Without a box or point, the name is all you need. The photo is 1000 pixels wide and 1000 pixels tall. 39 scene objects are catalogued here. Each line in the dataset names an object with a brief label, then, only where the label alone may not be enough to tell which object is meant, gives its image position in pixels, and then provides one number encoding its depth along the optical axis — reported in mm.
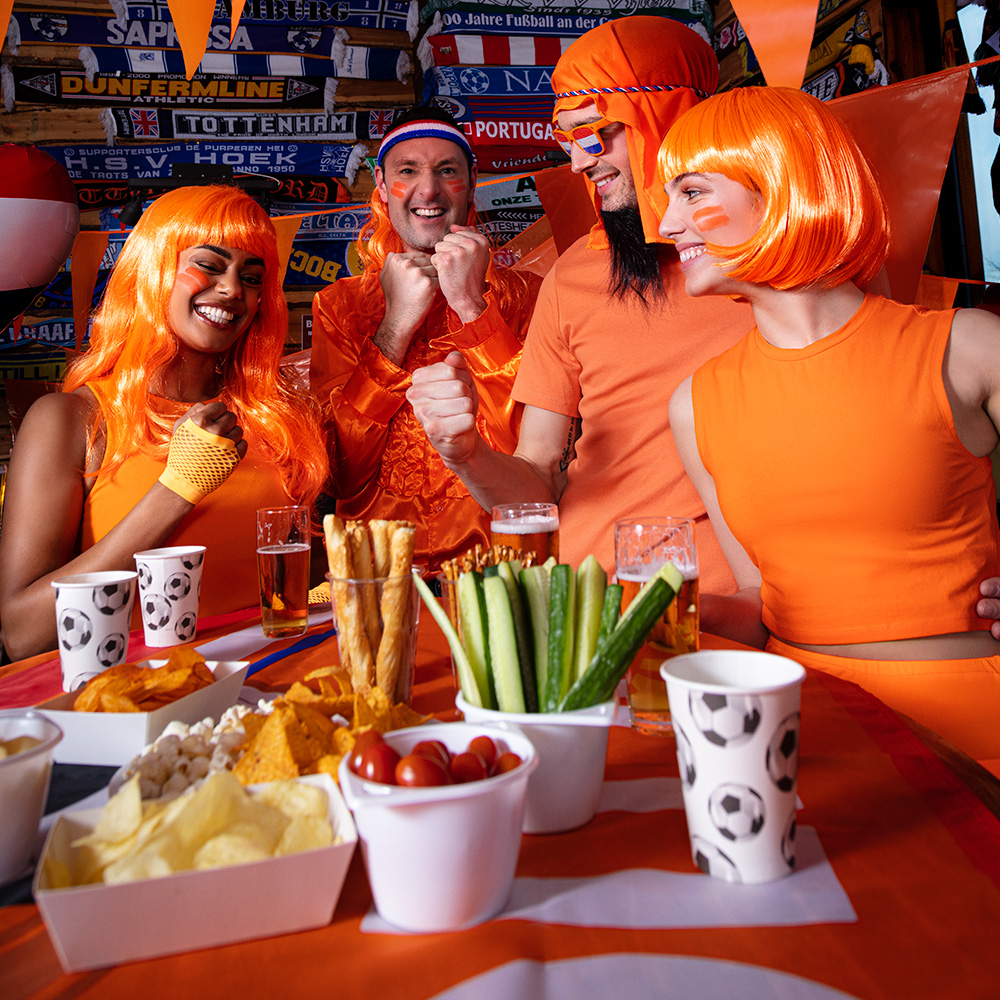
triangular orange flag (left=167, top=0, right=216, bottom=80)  2061
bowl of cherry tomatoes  589
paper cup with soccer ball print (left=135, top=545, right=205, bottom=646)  1419
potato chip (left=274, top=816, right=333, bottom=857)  616
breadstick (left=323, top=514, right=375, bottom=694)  1072
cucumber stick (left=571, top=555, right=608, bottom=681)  845
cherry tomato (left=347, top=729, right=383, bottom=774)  654
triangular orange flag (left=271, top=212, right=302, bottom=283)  3976
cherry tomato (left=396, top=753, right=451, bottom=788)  604
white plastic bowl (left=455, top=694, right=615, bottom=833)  754
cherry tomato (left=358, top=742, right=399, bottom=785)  627
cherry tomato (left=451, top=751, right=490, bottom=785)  639
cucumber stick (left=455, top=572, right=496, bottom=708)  837
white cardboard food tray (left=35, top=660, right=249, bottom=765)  919
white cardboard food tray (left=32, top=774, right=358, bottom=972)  560
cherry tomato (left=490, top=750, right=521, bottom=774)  655
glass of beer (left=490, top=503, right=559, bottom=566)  1230
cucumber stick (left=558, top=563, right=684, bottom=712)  783
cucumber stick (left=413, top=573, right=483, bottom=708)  834
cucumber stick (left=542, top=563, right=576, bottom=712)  823
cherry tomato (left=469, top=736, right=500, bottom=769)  681
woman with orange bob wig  1363
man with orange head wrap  1973
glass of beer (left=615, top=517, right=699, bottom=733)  1002
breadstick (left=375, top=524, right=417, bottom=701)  1072
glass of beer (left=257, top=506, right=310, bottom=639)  1466
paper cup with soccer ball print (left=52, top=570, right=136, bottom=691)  1209
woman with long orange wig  1824
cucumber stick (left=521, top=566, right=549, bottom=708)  833
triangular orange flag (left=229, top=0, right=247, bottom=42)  1880
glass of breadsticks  1073
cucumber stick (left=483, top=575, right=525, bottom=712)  807
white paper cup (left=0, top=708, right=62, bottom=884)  682
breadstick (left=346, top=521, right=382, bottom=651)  1078
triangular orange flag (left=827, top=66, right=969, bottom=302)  1894
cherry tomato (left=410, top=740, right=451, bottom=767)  664
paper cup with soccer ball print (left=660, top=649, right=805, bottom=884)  654
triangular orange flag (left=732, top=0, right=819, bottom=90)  1869
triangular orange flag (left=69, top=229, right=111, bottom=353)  4199
